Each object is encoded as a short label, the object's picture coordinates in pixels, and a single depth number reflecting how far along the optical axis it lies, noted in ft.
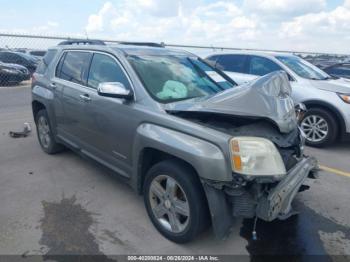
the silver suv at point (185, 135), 8.46
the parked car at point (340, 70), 33.42
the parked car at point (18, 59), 57.88
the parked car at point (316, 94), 19.22
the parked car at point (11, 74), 46.03
